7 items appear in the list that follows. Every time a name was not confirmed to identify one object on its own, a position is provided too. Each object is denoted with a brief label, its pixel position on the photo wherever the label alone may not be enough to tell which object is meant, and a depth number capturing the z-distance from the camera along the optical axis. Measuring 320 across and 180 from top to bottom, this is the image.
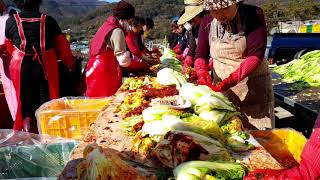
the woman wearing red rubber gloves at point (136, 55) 4.45
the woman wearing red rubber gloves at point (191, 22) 3.34
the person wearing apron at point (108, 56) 3.76
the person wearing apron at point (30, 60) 3.79
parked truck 7.50
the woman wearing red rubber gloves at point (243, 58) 2.62
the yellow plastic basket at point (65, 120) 3.04
